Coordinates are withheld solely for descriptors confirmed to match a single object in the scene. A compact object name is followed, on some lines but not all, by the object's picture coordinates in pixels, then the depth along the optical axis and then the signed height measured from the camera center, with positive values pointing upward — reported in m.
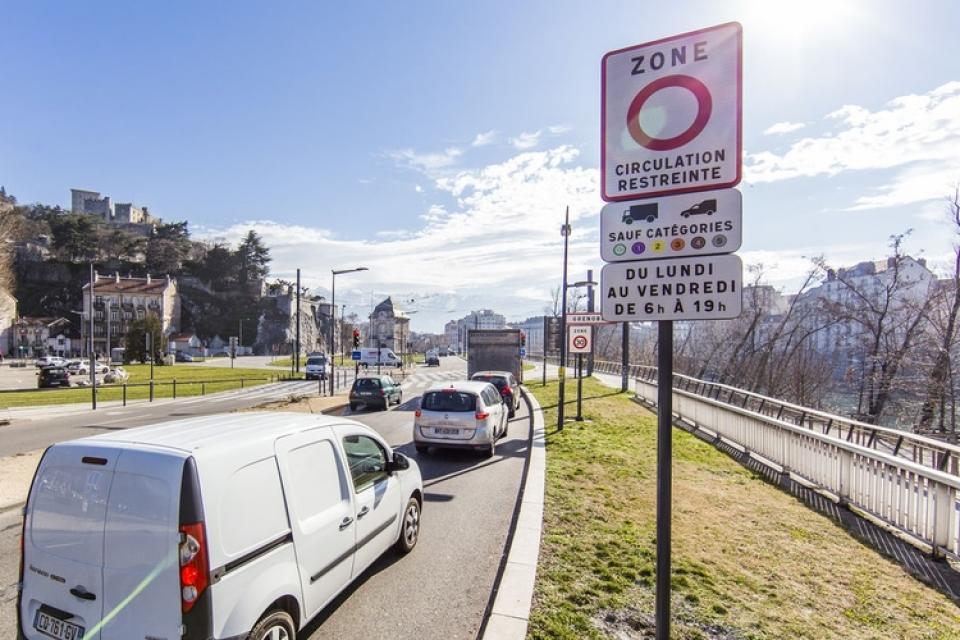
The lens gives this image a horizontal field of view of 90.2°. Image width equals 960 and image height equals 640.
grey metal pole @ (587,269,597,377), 30.62 +2.01
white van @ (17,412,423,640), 2.64 -1.27
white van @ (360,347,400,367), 38.25 -2.93
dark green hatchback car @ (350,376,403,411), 19.50 -2.66
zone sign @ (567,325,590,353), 13.92 -0.22
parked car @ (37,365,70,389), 33.69 -3.87
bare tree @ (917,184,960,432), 18.47 -0.84
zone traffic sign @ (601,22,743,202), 2.36 +1.14
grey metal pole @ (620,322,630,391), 25.64 -1.91
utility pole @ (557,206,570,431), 13.26 -0.11
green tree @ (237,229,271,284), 114.94 +16.40
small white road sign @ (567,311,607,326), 13.79 +0.37
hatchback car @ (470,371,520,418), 17.14 -2.03
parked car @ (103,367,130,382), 38.58 -4.23
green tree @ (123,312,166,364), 59.28 -1.88
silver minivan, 10.09 -1.93
